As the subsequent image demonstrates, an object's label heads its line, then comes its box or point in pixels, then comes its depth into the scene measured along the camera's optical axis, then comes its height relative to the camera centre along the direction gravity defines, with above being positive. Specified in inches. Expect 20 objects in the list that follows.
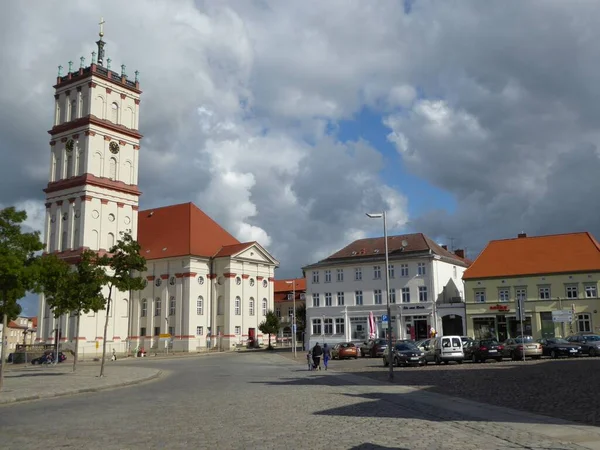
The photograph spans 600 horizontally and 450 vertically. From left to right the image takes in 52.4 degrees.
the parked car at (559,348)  1588.3 -63.0
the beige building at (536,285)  2327.8 +154.4
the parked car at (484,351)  1547.7 -63.8
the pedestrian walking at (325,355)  1476.7 -61.7
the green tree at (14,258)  866.1 +114.6
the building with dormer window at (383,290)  2682.1 +172.2
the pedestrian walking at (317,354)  1427.2 -56.9
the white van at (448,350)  1528.1 -58.3
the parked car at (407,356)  1508.4 -71.9
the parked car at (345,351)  2048.5 -74.1
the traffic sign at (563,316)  1854.1 +22.9
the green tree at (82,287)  1429.6 +113.8
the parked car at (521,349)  1577.3 -63.0
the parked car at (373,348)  2012.8 -64.9
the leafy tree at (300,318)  3814.0 +72.4
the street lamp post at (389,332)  1063.5 -7.9
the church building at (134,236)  3120.1 +499.7
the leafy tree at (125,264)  1286.9 +147.0
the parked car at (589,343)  1588.3 -52.0
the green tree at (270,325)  3491.6 +30.7
